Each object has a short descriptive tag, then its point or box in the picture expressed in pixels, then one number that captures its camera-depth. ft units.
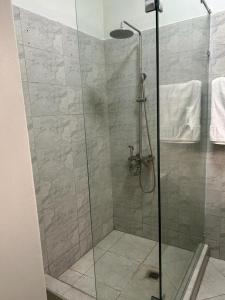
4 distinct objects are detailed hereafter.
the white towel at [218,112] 5.65
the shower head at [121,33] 6.21
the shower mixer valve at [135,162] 6.55
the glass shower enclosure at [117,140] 5.05
